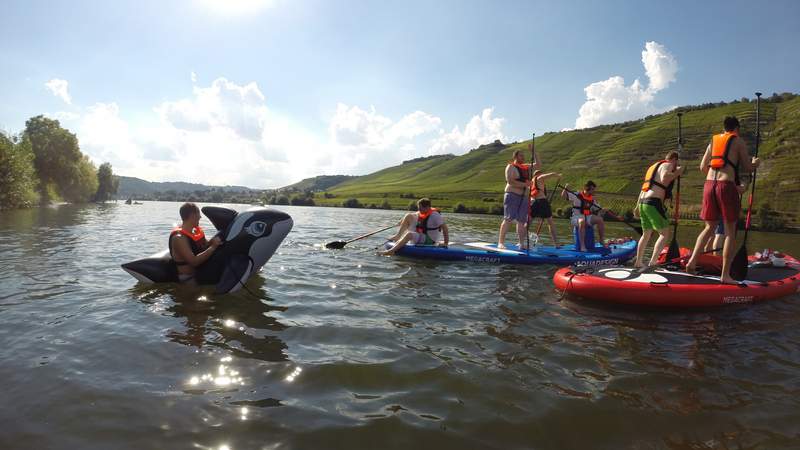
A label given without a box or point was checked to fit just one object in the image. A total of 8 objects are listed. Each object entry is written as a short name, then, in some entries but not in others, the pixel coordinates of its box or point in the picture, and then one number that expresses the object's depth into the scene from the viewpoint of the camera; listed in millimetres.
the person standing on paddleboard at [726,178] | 8031
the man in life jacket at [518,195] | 13117
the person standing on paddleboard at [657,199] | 9344
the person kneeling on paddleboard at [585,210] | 13125
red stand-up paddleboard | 7977
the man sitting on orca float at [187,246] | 8336
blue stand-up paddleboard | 12266
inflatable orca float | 8383
